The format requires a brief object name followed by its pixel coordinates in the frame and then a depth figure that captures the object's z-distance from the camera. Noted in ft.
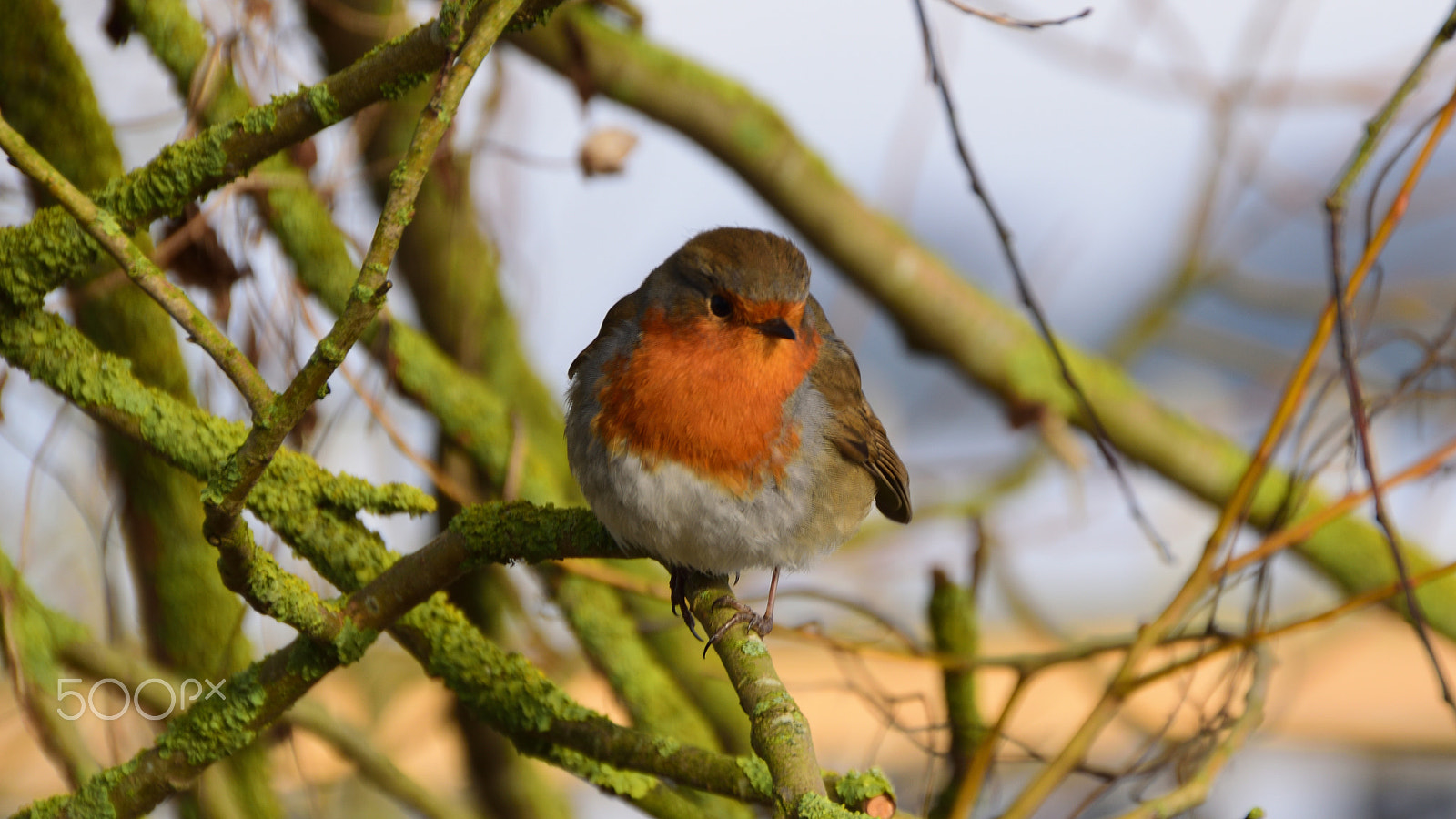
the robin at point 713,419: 22.94
